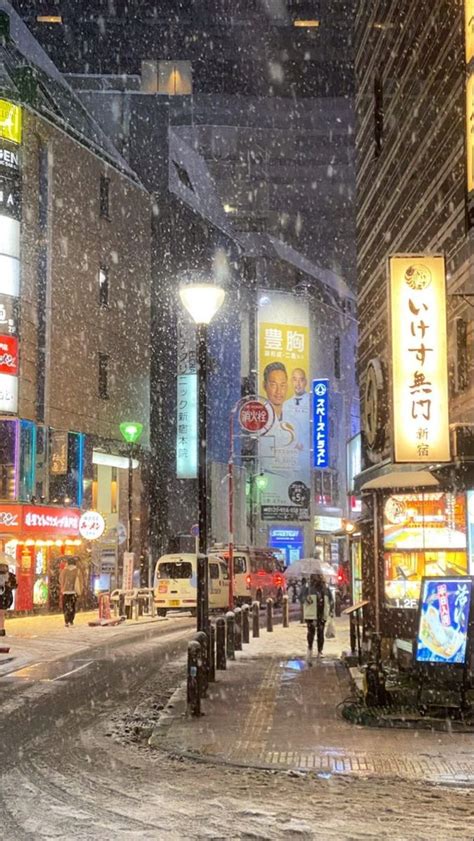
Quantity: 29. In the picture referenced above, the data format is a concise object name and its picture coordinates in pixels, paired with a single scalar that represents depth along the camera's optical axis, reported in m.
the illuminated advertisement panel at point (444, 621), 13.23
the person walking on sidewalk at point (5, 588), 24.78
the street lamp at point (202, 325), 15.51
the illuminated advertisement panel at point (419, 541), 17.27
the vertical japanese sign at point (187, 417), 52.12
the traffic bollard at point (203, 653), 14.50
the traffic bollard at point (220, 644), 18.27
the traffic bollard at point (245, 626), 24.50
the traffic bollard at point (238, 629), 22.82
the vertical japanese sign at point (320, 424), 68.06
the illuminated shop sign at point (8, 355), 35.66
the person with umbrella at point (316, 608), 21.81
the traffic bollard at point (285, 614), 31.42
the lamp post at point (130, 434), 37.53
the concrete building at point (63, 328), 36.38
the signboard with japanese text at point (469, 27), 14.89
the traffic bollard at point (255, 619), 26.77
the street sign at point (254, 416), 40.84
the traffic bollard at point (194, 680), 13.02
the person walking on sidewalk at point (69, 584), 29.81
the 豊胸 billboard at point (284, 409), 69.19
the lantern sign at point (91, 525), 36.06
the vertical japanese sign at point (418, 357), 16.23
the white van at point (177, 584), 37.16
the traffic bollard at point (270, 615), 28.54
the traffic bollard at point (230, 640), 20.66
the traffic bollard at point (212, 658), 16.94
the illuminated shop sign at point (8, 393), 35.66
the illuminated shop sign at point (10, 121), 36.34
